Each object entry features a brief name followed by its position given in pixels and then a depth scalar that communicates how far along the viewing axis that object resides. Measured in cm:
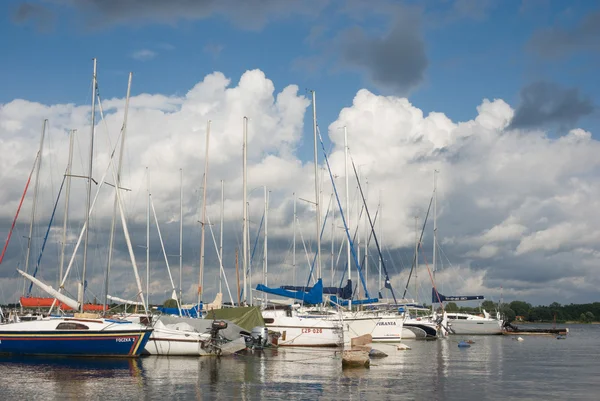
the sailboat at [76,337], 3862
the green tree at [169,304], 7538
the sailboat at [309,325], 5359
